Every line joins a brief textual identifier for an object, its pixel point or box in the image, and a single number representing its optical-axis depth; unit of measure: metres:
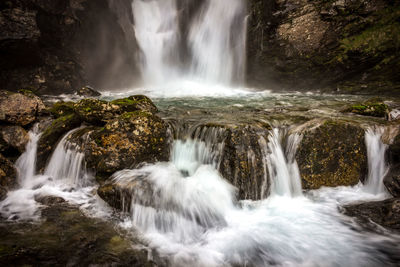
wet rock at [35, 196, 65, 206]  4.33
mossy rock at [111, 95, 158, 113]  6.50
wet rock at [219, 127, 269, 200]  4.54
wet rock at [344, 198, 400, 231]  3.54
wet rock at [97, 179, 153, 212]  3.98
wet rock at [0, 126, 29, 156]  5.30
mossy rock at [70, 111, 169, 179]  4.70
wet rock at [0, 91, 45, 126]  5.66
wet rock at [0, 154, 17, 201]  4.60
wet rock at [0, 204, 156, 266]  2.87
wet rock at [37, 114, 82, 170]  5.47
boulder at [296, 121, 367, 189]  4.77
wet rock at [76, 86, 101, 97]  14.01
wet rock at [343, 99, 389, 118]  6.07
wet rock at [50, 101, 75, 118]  6.77
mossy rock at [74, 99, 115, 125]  5.85
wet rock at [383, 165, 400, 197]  4.19
